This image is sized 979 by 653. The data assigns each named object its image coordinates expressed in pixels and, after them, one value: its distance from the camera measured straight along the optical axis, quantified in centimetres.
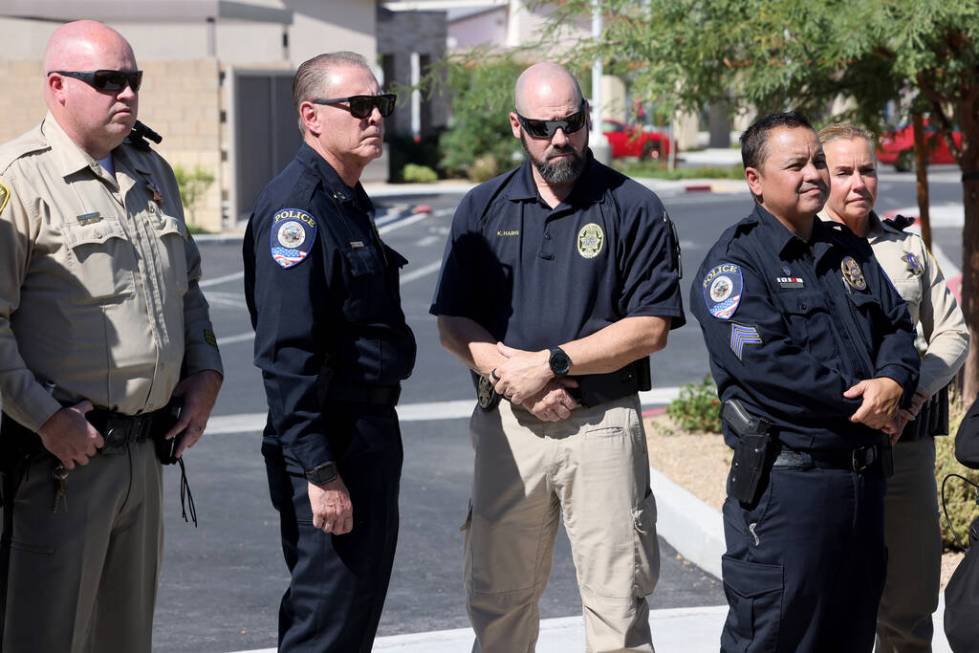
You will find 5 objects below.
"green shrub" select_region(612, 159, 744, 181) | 3359
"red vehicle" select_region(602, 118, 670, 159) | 3716
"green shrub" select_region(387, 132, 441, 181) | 3300
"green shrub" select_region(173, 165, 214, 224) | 2120
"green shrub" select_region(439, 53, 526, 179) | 3215
